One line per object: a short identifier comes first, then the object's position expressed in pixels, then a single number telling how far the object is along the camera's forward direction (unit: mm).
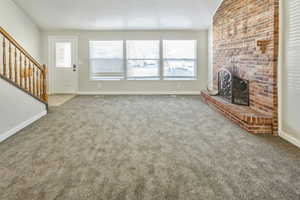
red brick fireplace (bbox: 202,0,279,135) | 2828
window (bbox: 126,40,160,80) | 6163
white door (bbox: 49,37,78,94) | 6124
